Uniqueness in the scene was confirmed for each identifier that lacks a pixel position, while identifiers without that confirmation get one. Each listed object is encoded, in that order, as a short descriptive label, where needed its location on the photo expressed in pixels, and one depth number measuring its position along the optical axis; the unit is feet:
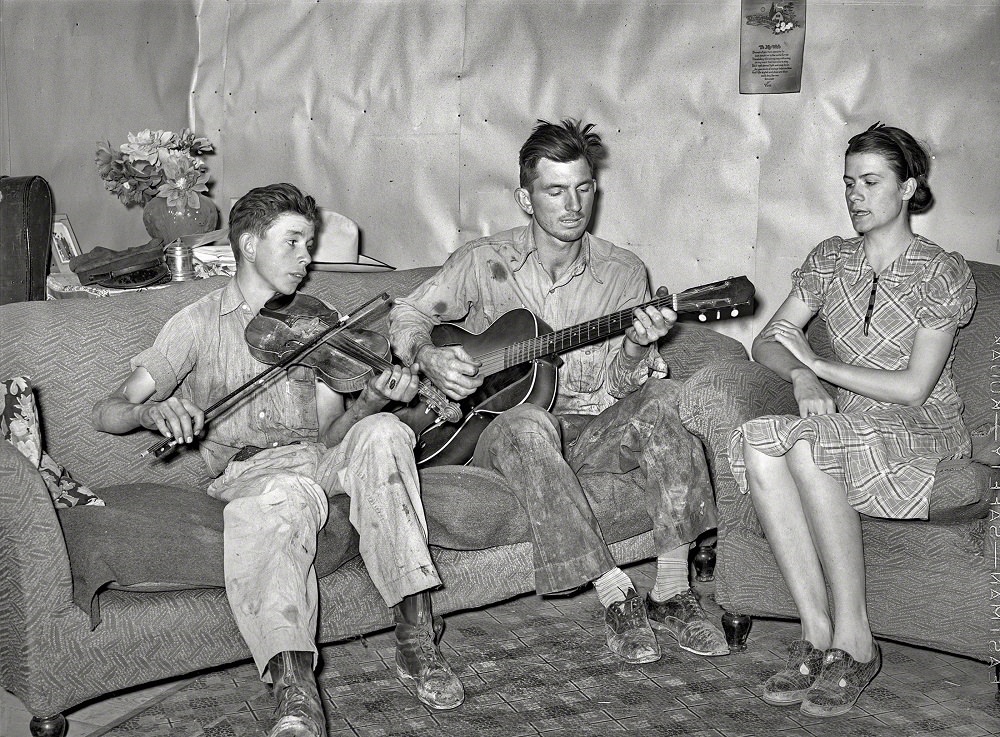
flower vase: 11.49
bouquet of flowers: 11.44
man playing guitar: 8.32
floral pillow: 7.75
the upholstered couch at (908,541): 7.79
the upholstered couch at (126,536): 6.97
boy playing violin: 7.18
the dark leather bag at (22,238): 11.06
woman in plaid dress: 7.89
